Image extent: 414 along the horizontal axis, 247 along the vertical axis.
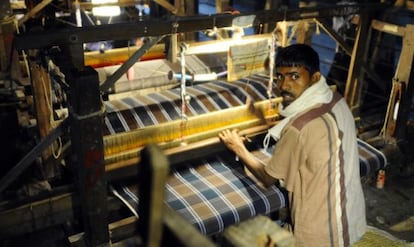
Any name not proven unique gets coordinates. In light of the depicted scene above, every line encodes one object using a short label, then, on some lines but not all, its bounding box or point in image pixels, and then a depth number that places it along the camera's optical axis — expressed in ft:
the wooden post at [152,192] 3.42
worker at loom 9.46
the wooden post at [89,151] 9.53
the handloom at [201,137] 12.05
